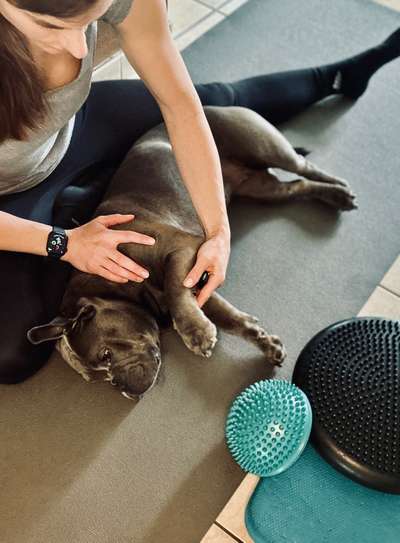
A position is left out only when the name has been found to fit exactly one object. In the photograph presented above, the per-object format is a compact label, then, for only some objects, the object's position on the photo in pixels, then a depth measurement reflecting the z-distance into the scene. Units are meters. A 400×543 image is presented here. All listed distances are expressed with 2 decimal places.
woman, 1.11
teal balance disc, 1.27
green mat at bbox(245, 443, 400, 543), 1.29
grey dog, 1.36
